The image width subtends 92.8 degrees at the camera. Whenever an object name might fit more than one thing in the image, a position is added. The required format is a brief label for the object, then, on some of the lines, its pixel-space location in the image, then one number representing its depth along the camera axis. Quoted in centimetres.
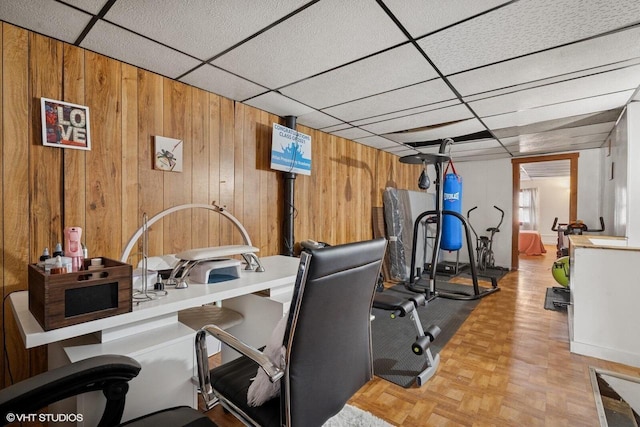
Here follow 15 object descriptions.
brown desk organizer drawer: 113
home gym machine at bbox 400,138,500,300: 392
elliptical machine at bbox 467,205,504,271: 582
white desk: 120
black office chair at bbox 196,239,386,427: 99
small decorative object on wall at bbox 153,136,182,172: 230
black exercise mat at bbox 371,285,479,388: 228
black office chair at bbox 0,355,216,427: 86
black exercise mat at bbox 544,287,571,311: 373
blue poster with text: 308
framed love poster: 181
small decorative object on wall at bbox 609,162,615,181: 400
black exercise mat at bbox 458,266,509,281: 538
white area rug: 169
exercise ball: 407
